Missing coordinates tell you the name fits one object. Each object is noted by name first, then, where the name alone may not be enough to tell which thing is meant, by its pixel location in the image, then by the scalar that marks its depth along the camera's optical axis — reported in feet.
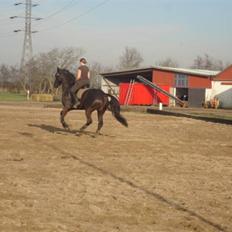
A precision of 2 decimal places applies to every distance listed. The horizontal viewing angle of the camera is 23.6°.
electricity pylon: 262.88
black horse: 61.36
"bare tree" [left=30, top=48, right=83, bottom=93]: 317.83
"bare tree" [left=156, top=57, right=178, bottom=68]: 433.40
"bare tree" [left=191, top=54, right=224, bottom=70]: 465.88
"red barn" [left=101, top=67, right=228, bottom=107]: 220.64
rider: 62.54
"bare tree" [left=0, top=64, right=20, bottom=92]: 388.45
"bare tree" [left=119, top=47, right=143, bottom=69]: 414.76
